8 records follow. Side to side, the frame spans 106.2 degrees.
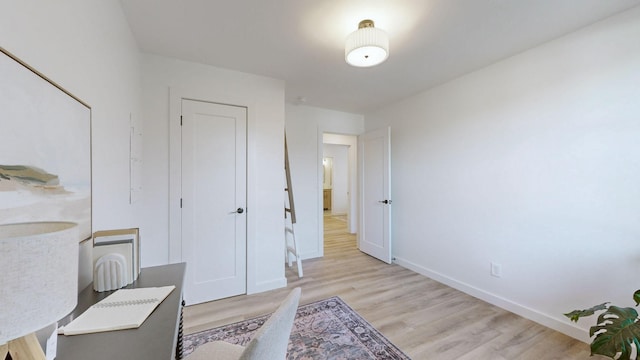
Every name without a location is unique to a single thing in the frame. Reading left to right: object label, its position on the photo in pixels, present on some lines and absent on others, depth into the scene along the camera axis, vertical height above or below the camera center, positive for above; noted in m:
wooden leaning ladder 3.14 -0.63
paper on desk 0.83 -0.50
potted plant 1.20 -0.79
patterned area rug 1.75 -1.24
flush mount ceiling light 1.63 +0.94
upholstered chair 0.69 -0.47
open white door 3.57 -0.20
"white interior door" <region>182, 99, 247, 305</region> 2.40 -0.17
